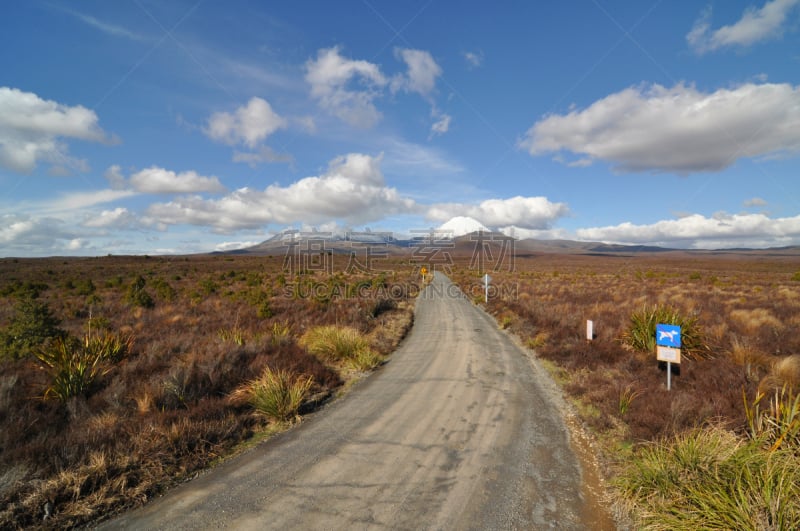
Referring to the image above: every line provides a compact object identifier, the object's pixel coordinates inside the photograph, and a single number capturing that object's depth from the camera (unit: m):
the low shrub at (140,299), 19.62
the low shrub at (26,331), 9.02
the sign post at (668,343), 7.35
